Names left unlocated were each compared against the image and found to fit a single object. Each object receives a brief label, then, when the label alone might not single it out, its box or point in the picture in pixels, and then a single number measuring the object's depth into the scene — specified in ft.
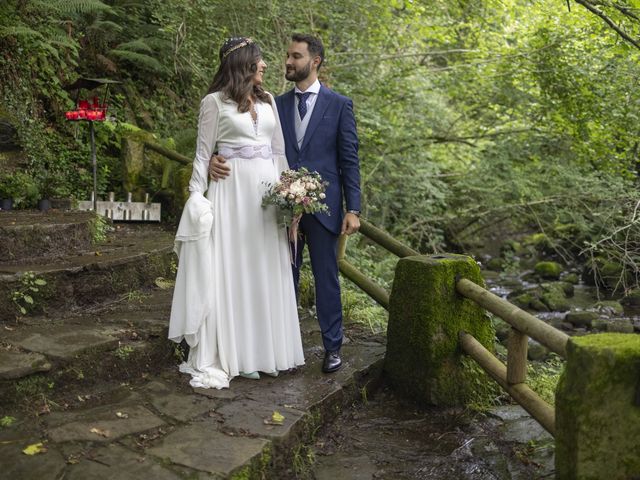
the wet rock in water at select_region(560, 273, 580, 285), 43.73
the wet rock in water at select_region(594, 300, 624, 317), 34.83
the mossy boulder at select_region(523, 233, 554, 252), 49.71
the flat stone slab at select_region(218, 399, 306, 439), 10.41
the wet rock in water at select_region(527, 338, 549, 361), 27.63
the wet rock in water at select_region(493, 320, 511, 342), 30.57
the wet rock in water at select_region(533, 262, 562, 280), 44.78
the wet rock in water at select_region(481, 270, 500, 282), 43.71
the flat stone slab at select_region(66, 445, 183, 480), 8.54
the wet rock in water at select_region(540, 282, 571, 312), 36.94
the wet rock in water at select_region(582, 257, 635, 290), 38.11
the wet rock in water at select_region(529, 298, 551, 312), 36.78
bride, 12.55
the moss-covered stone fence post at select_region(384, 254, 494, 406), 13.00
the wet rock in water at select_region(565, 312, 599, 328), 33.42
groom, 13.04
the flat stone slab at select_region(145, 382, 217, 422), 10.85
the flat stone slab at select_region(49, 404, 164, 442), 9.60
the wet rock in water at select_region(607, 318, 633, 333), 31.78
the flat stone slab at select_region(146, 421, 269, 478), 9.05
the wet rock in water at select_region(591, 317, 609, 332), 32.46
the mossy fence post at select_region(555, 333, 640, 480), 8.45
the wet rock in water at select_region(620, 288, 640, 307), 36.60
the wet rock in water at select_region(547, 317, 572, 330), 33.37
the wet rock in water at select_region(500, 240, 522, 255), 52.60
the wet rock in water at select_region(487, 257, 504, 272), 47.37
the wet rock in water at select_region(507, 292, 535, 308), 37.14
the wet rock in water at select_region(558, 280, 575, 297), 39.99
